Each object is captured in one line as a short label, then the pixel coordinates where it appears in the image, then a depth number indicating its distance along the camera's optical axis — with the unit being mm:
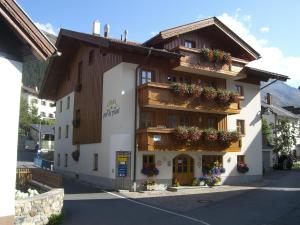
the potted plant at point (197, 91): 16858
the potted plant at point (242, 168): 19752
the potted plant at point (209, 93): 17325
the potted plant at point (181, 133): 16191
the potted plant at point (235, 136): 18152
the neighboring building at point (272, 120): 29819
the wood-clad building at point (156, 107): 16191
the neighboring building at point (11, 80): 6595
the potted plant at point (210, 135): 17348
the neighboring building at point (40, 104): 64641
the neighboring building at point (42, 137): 47459
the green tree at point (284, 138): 32066
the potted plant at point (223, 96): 17820
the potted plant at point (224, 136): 17831
